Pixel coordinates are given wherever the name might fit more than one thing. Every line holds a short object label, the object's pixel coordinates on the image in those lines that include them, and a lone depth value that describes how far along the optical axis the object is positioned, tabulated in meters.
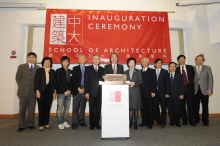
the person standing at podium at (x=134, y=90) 3.18
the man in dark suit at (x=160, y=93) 3.48
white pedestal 2.47
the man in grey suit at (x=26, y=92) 3.23
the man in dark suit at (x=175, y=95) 3.48
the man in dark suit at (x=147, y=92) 3.37
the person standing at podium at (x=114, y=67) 3.32
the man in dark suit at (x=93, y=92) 3.18
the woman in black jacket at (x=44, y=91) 3.19
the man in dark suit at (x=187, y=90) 3.64
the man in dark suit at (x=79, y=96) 3.34
